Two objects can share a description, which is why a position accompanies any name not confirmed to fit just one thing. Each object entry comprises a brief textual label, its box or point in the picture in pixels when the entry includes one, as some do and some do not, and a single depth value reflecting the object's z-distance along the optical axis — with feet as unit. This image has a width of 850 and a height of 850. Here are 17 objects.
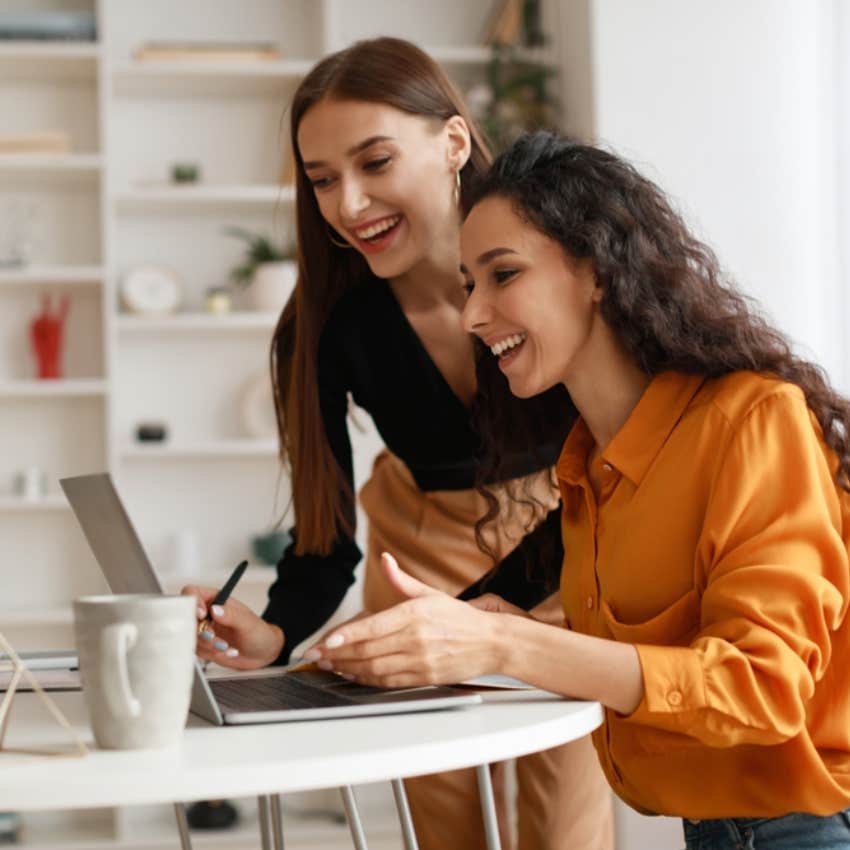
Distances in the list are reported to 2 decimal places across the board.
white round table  2.74
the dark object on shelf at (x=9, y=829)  12.64
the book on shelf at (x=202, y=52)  13.34
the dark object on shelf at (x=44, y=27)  13.23
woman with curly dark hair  3.58
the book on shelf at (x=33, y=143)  13.17
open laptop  3.43
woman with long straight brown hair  5.86
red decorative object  13.41
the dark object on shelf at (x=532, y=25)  12.78
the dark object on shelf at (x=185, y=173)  13.53
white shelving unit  13.57
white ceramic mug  2.94
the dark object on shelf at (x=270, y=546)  13.10
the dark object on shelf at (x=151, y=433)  13.38
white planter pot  13.32
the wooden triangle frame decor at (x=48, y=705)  3.06
